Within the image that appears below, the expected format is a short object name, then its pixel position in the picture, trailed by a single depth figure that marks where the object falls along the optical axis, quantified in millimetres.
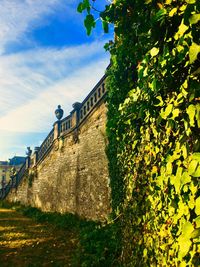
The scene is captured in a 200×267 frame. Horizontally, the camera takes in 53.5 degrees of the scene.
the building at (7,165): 48651
